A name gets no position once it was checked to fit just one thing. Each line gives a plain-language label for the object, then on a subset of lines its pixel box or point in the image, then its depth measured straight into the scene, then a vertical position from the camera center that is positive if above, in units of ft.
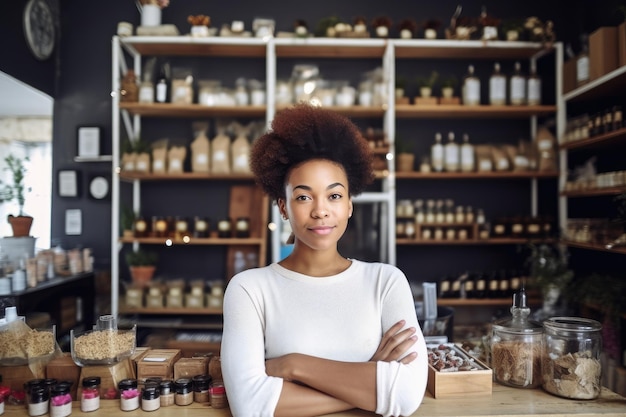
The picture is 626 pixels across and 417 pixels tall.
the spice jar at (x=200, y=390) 4.18 -1.53
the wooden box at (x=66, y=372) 4.26 -1.42
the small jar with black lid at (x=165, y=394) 4.10 -1.54
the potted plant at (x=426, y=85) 11.52 +2.95
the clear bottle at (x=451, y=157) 11.34 +1.23
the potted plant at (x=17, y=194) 9.11 +0.29
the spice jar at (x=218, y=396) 4.10 -1.56
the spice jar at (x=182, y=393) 4.13 -1.54
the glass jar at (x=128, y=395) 4.00 -1.52
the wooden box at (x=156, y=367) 4.33 -1.39
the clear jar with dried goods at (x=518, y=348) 4.37 -1.24
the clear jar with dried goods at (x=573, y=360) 4.12 -1.27
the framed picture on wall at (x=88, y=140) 11.97 +1.68
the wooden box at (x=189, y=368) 4.40 -1.42
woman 3.59 -0.81
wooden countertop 3.89 -1.60
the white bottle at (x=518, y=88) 11.29 +2.82
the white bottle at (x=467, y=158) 11.32 +1.20
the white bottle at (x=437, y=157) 11.34 +1.23
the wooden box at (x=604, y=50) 9.30 +3.08
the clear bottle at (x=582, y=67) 10.16 +3.00
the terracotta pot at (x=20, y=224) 9.39 -0.30
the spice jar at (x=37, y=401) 3.88 -1.52
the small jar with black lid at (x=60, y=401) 3.82 -1.50
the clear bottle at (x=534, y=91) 11.31 +2.75
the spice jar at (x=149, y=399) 4.01 -1.54
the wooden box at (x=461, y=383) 4.22 -1.48
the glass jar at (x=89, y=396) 3.98 -1.51
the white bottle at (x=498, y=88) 11.36 +2.83
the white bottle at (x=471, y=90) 11.33 +2.77
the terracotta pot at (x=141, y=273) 11.32 -1.48
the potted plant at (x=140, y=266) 11.34 -1.31
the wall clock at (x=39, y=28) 10.71 +4.10
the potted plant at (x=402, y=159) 11.30 +1.18
